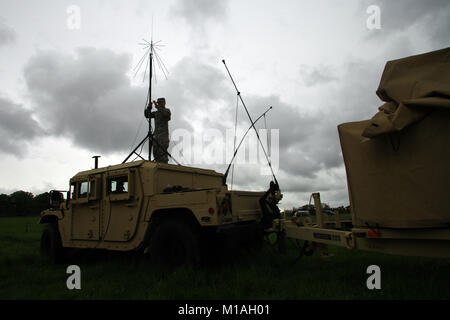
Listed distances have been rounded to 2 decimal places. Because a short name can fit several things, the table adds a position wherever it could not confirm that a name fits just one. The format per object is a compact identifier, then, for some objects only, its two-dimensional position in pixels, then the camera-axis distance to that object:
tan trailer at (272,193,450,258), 3.33
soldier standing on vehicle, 7.93
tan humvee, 4.93
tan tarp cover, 3.17
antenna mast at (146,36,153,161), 7.67
